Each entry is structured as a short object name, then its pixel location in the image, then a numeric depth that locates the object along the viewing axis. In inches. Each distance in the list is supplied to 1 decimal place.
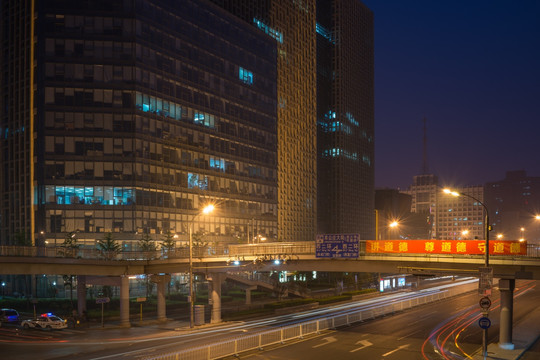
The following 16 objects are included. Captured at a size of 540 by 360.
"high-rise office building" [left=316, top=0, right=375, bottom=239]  7342.5
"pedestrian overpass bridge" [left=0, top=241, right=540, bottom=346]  1492.4
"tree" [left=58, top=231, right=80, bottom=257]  2037.4
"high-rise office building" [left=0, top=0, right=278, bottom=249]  3275.1
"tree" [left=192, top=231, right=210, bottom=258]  3468.0
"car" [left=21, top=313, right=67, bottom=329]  1962.4
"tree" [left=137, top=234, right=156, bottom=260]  3171.8
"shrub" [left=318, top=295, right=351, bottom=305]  2784.7
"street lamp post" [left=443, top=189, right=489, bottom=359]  1204.6
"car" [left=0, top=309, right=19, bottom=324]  2129.7
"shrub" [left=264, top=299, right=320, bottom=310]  2485.2
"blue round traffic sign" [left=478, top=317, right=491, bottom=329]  1152.6
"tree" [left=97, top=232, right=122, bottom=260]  2129.7
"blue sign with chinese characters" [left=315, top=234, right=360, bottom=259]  1626.5
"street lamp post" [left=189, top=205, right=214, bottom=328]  1918.1
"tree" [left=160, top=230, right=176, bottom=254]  3234.0
